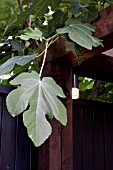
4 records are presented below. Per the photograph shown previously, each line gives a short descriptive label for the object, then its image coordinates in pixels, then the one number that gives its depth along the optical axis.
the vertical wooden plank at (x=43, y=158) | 1.69
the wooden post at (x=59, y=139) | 1.70
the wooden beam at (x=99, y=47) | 1.53
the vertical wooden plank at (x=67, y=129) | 1.75
